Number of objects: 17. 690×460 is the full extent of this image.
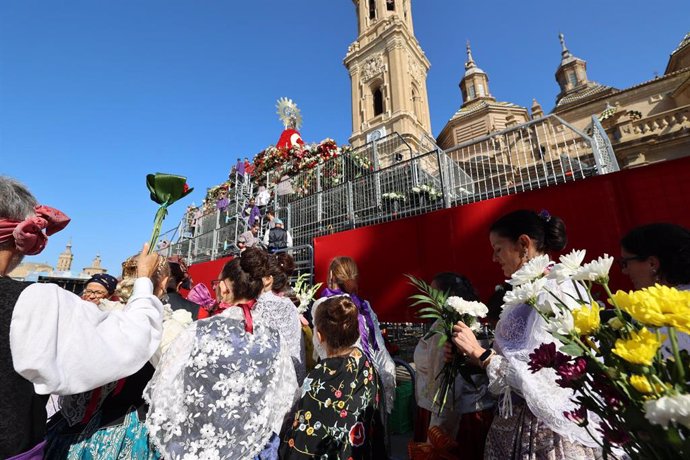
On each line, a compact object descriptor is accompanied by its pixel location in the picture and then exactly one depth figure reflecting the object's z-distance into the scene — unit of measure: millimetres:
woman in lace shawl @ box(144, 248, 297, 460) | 1819
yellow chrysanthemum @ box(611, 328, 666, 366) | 608
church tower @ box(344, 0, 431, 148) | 24391
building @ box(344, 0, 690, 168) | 20328
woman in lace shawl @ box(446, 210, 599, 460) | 1345
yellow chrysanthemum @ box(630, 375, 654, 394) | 612
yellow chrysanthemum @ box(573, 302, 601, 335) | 763
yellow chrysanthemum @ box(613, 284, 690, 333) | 612
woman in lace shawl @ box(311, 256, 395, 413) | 2742
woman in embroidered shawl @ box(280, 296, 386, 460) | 1984
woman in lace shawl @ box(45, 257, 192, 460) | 1853
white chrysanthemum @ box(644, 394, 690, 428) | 542
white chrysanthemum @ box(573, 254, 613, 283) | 869
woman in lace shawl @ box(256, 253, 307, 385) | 2938
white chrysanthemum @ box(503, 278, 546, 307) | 1067
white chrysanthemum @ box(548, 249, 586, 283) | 1009
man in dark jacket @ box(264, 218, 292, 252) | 8500
